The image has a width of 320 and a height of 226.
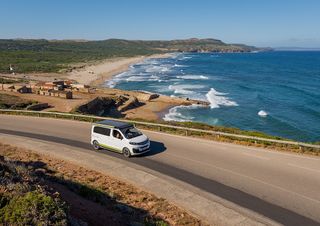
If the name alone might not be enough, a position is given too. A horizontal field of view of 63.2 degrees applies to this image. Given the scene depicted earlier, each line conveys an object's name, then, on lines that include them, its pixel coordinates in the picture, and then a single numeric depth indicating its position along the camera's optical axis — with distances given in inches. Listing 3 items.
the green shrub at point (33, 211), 230.4
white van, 552.4
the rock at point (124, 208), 361.1
